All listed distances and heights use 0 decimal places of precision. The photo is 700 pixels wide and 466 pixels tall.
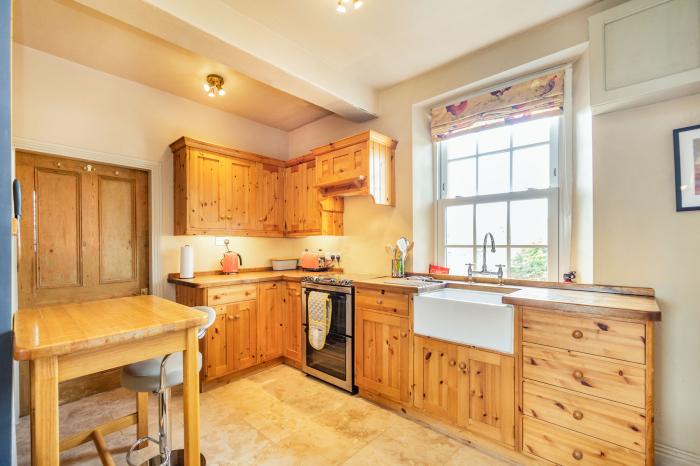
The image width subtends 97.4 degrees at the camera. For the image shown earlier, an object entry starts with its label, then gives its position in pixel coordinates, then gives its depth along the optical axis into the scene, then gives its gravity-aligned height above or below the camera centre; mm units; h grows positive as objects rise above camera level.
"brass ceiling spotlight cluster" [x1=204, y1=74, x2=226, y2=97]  2779 +1378
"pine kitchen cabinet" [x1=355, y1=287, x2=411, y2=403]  2326 -900
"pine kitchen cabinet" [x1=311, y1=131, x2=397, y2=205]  2844 +638
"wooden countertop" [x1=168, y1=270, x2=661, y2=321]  1505 -405
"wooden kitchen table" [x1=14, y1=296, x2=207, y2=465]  1096 -441
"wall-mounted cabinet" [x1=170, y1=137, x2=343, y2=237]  3037 +405
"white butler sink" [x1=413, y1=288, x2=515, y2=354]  1834 -579
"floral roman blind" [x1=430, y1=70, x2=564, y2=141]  2293 +1014
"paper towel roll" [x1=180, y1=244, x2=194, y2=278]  3035 -285
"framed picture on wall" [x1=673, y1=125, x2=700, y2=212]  1698 +348
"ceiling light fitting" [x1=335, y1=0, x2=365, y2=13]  1899 +1429
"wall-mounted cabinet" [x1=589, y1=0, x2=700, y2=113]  1585 +968
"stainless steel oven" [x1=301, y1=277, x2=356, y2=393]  2672 -993
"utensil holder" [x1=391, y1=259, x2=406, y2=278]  2906 -359
